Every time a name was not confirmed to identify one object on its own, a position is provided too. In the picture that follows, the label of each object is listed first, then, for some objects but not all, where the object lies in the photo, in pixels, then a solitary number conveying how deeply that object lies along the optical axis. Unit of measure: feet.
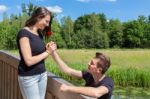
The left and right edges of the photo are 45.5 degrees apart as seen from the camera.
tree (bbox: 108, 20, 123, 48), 100.81
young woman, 4.00
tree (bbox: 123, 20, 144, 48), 104.00
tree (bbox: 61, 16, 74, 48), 94.47
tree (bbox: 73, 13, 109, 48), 97.38
